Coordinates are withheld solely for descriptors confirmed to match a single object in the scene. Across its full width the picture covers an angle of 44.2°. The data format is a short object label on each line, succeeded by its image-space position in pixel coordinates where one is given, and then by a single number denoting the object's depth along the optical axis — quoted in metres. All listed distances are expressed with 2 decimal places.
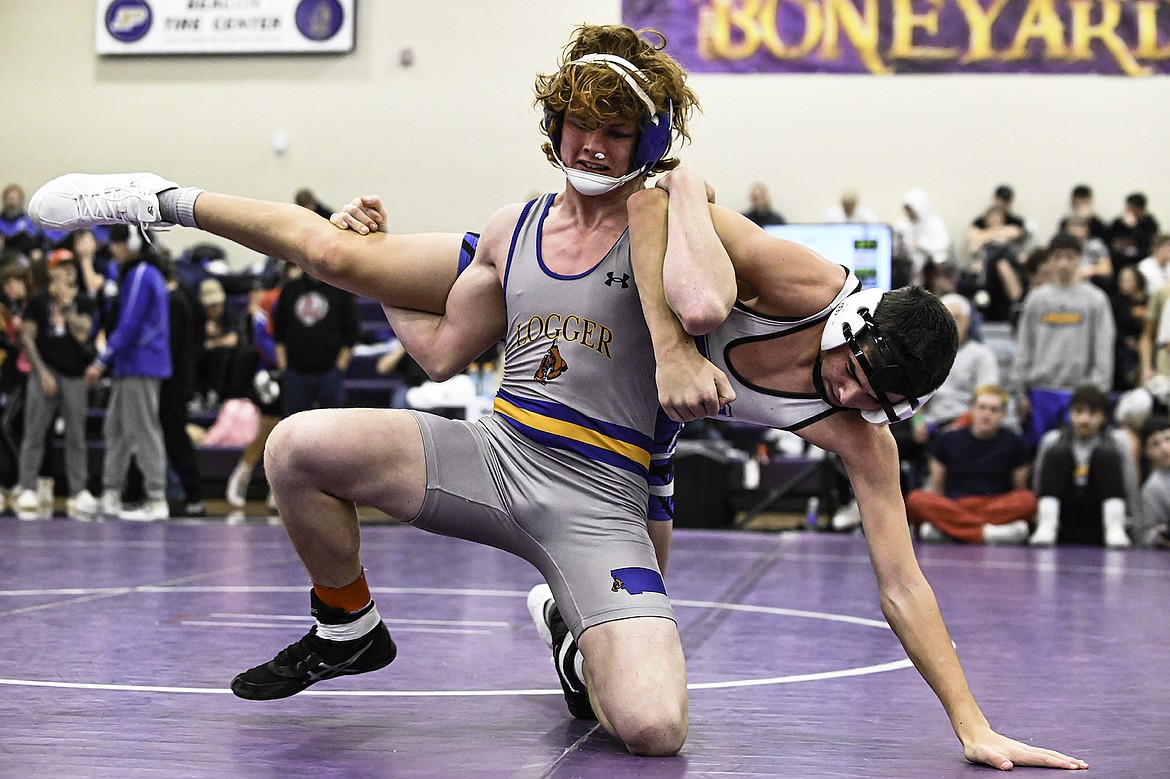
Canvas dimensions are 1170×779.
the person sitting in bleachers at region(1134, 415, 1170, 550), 7.81
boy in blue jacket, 8.50
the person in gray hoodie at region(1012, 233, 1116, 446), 8.61
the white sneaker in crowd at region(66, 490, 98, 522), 8.70
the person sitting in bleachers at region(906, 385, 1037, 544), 8.01
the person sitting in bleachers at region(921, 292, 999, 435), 8.74
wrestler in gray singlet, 2.83
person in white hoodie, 12.66
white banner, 14.39
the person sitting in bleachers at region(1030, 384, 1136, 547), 7.84
